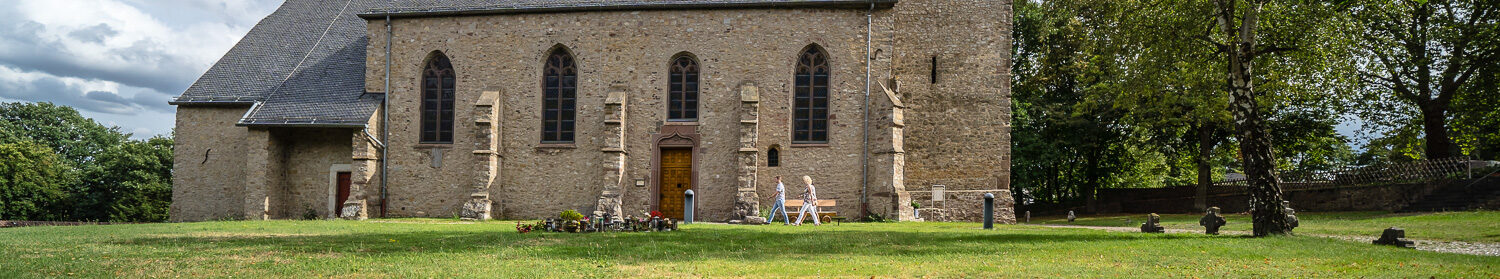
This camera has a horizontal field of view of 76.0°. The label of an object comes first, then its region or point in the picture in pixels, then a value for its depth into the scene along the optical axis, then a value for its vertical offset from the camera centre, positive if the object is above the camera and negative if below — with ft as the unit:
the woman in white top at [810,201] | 72.54 -1.66
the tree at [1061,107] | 111.24 +9.18
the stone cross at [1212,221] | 51.29 -1.67
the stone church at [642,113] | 86.17 +5.70
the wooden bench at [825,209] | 80.62 -2.58
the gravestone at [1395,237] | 40.50 -1.84
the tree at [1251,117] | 48.52 +3.79
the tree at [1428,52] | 89.66 +14.05
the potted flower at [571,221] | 53.01 -2.69
